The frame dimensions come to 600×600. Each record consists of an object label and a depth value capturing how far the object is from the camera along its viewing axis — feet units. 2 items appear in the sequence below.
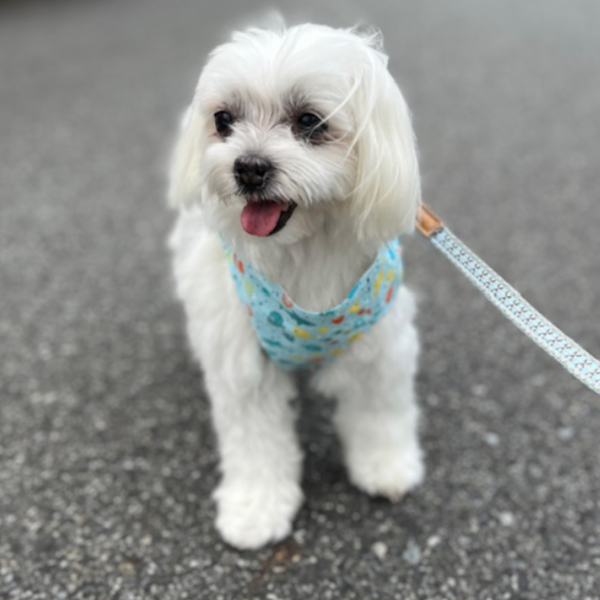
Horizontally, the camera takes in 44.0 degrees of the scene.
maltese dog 1.12
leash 1.07
